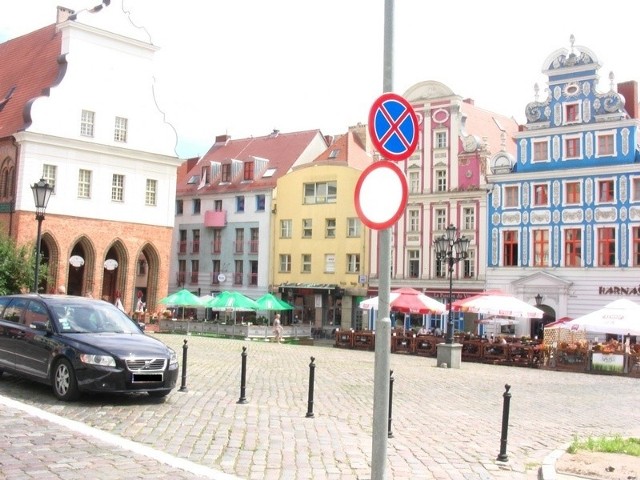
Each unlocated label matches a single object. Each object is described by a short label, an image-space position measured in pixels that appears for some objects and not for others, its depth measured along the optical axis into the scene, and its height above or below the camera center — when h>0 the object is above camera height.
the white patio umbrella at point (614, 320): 26.16 +0.02
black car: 11.67 -0.69
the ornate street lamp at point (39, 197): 21.48 +2.92
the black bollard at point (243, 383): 13.10 -1.24
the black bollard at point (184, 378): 14.13 -1.28
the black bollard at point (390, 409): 10.81 -1.36
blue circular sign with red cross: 6.68 +1.63
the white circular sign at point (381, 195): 6.37 +0.98
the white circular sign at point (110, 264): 44.25 +2.35
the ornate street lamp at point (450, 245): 27.80 +2.57
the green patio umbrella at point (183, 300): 43.41 +0.43
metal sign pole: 6.42 -0.48
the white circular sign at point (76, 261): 42.44 +2.37
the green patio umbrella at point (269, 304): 41.91 +0.37
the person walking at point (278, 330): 41.06 -1.03
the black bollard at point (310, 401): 11.96 -1.38
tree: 31.75 +1.32
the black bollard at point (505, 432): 9.52 -1.40
